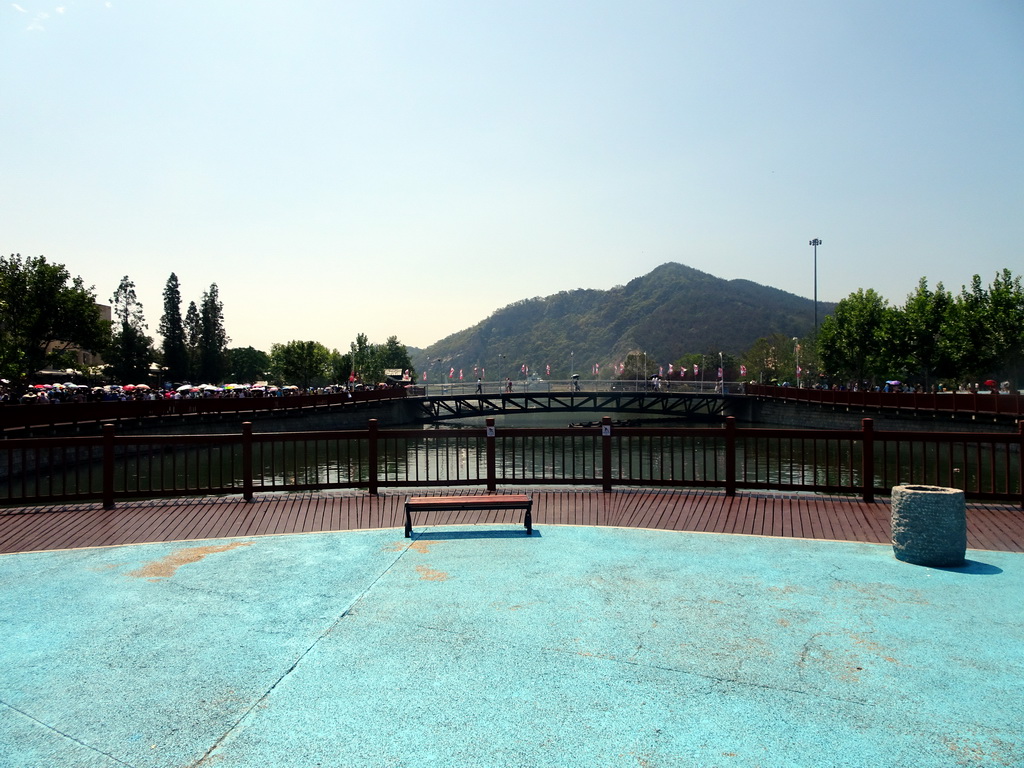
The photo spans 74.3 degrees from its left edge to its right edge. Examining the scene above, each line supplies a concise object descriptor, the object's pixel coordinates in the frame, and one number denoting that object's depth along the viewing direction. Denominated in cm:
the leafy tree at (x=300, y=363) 9331
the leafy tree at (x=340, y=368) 11175
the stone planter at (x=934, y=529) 760
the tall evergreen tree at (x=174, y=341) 9138
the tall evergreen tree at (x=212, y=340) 9744
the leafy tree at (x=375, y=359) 11925
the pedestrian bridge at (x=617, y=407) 6562
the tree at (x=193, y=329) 9953
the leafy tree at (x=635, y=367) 16492
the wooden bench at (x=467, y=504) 932
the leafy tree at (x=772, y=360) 11312
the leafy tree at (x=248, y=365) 13538
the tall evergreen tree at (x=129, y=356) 8994
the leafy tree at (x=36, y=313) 5172
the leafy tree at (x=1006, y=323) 5434
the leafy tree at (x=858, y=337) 7112
